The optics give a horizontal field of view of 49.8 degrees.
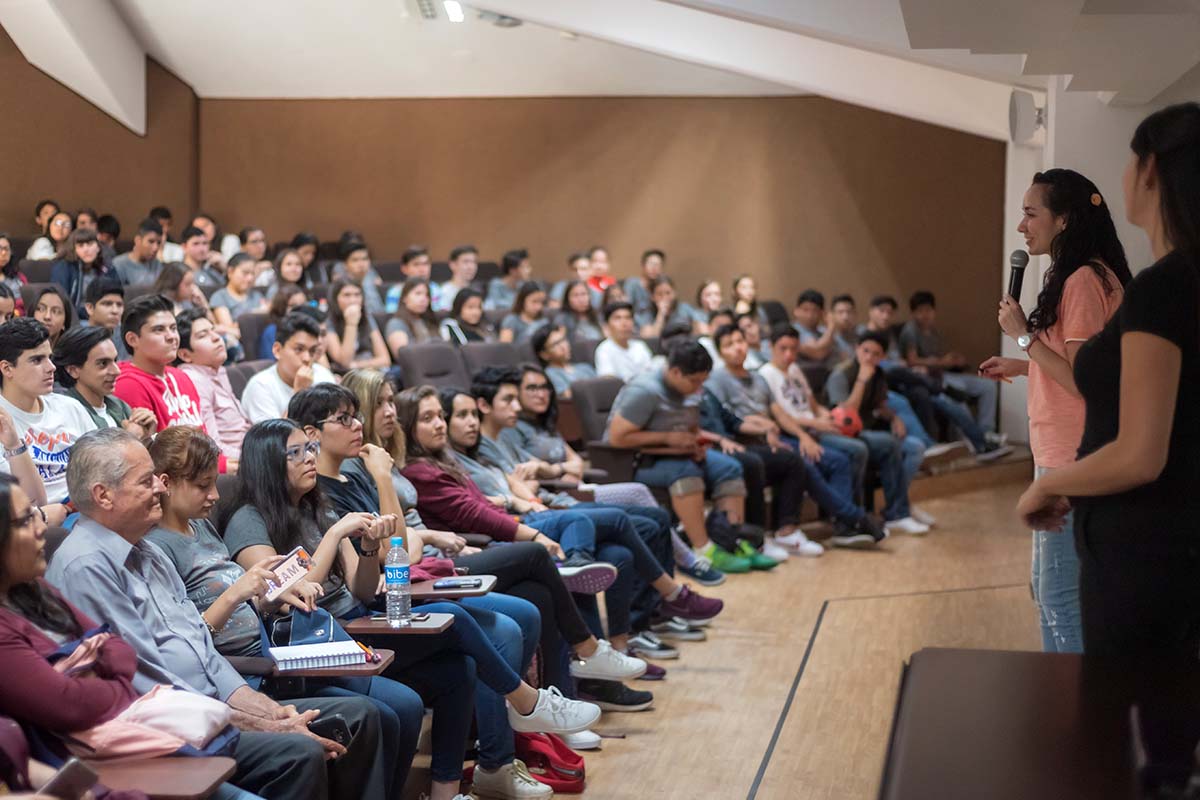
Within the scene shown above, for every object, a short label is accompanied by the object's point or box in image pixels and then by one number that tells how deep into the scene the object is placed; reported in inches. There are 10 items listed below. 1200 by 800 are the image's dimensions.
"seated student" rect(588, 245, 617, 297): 354.3
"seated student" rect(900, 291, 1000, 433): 324.5
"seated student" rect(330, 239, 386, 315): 317.1
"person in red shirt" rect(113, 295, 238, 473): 152.1
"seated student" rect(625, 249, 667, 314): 349.1
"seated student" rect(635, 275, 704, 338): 344.8
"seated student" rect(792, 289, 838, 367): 316.8
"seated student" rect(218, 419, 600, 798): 108.3
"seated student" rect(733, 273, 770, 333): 354.9
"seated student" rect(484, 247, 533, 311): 345.7
